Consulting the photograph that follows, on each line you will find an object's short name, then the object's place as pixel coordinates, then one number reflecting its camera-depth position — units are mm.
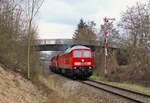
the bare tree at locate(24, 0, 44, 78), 14766
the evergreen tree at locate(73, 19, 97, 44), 46778
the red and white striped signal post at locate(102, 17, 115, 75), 26382
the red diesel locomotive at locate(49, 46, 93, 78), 21894
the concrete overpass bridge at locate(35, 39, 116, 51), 45287
